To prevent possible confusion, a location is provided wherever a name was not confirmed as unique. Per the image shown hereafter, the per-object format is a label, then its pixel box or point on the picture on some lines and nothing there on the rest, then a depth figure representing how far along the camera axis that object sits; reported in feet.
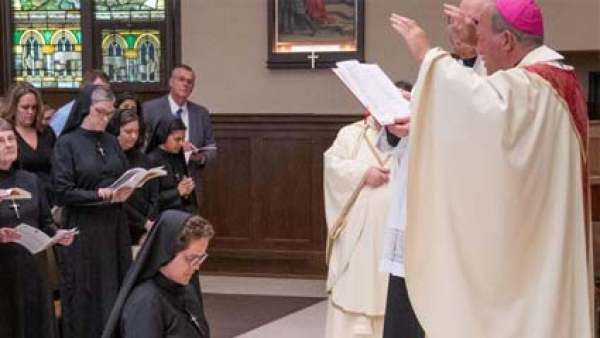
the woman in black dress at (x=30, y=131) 20.86
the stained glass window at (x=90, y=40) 32.32
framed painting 30.30
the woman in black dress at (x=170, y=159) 21.52
